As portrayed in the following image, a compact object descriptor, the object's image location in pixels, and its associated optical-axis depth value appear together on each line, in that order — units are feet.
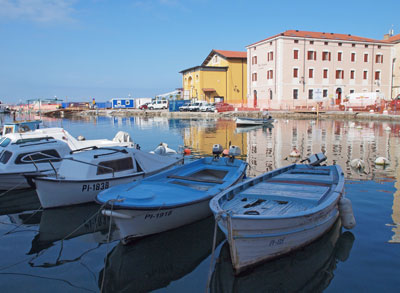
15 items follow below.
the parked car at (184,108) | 220.02
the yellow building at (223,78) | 224.12
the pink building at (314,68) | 180.04
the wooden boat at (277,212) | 20.54
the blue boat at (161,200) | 24.84
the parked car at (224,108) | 203.82
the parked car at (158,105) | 266.28
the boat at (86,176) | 34.30
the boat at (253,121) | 137.90
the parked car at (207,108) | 206.59
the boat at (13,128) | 65.22
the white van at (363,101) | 165.99
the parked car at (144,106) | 275.28
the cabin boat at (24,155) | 41.06
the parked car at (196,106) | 213.87
